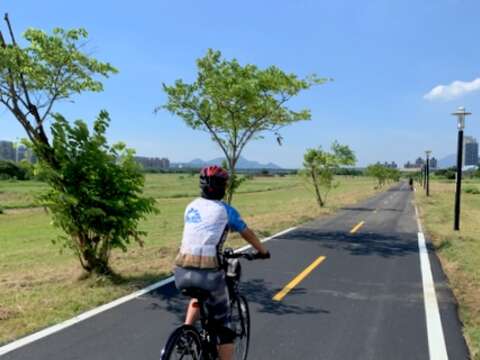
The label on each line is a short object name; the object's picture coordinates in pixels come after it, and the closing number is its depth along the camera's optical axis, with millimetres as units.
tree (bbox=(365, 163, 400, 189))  68000
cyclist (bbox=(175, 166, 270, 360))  3289
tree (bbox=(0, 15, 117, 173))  6707
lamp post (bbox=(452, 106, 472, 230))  14546
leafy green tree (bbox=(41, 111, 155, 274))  6918
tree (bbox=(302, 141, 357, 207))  28455
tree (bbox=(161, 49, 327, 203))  13266
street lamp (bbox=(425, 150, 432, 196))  35806
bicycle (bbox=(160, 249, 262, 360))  3100
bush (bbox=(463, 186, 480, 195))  55053
